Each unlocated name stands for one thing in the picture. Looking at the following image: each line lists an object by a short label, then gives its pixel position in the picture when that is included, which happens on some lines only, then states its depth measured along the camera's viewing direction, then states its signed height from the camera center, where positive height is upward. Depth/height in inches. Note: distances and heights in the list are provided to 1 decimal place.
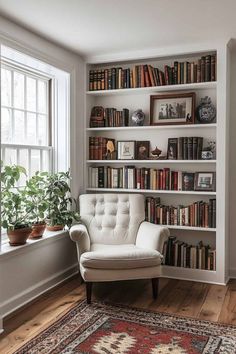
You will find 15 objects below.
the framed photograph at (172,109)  151.3 +25.6
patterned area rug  95.7 -46.4
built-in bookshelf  142.2 +14.6
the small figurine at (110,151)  164.2 +8.2
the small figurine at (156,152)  156.5 +7.2
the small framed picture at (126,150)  161.5 +8.6
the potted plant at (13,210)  117.9 -13.4
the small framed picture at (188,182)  151.4 -5.2
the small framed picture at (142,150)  160.4 +8.5
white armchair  122.7 -26.8
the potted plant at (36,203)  129.1 -12.0
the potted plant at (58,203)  139.8 -13.0
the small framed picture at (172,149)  153.8 +8.6
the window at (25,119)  133.0 +19.4
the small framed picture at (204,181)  148.1 -4.7
